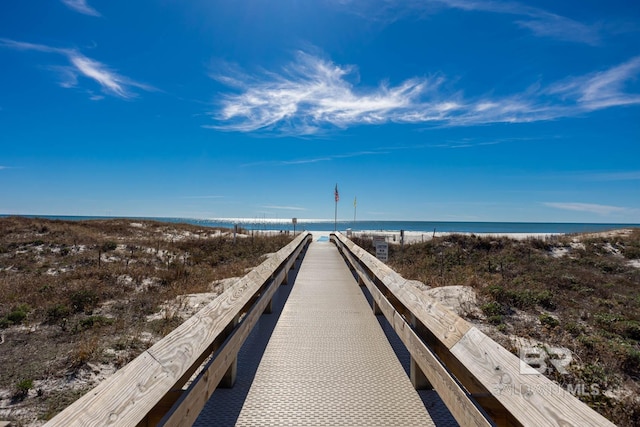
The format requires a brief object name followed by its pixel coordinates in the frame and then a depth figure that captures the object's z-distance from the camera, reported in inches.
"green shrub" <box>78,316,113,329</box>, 241.6
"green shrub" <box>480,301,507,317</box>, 269.6
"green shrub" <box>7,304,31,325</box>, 252.3
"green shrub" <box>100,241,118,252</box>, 615.6
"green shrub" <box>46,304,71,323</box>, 257.7
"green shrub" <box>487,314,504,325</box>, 254.5
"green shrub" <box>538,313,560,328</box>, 254.6
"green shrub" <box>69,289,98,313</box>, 285.3
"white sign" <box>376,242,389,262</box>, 404.2
